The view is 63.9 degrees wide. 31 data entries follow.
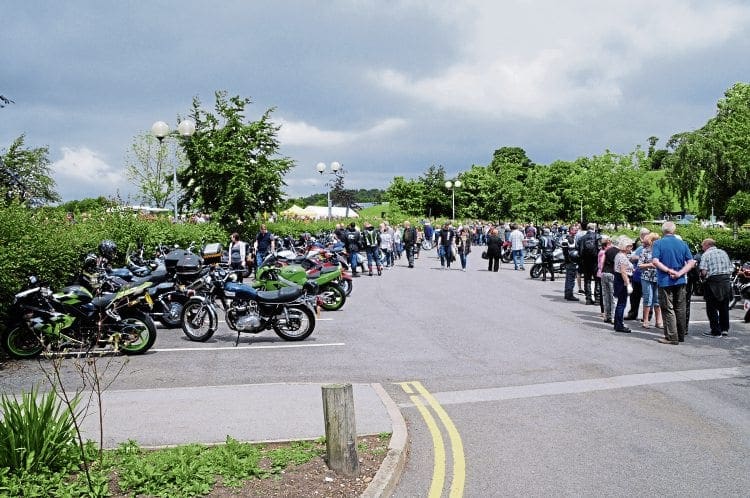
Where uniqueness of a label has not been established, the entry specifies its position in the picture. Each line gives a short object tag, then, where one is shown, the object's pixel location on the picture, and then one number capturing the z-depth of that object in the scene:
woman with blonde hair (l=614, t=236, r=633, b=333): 11.16
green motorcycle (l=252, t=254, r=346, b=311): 12.28
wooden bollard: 4.81
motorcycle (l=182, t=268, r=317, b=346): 10.14
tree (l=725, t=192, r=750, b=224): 26.41
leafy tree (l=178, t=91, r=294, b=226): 21.81
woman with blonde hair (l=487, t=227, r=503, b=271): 23.48
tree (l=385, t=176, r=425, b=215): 79.75
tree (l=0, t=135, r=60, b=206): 13.76
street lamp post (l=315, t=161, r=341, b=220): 26.84
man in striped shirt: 10.91
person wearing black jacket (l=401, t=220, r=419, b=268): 25.12
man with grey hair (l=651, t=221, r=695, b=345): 10.14
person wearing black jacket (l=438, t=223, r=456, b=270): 24.91
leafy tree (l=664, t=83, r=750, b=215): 37.25
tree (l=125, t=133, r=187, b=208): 54.88
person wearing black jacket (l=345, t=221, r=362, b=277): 20.92
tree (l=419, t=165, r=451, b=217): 80.06
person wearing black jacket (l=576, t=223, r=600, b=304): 14.78
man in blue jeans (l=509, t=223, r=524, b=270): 24.25
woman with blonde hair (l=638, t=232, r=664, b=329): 11.89
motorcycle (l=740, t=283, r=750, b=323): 12.45
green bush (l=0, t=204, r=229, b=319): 8.80
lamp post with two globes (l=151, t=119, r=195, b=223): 17.27
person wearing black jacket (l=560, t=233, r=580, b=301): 15.70
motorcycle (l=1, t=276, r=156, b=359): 8.81
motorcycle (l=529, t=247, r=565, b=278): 21.14
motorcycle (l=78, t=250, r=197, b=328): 10.50
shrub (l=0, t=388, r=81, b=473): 4.62
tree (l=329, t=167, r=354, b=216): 40.69
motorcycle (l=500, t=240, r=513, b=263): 29.31
